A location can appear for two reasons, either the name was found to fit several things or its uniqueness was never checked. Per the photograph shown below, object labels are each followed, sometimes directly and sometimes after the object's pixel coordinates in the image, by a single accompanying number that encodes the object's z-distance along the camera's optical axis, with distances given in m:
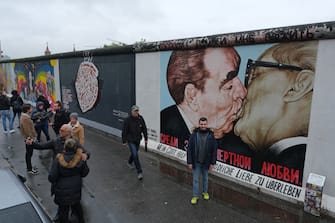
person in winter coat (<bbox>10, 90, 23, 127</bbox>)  11.17
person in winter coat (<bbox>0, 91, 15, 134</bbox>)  10.42
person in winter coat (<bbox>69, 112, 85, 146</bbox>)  5.78
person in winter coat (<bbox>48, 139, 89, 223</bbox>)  3.66
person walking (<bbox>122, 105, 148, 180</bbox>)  6.28
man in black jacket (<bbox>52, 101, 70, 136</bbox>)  7.09
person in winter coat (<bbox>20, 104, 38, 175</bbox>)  6.21
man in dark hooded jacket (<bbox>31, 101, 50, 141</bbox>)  8.31
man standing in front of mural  4.80
